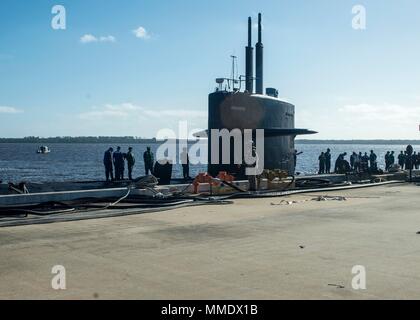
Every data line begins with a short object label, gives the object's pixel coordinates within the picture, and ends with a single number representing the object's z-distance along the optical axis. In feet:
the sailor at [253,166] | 59.36
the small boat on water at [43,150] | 413.65
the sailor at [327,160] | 112.39
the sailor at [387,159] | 122.01
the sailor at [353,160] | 100.04
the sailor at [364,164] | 95.74
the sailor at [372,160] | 104.97
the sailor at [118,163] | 74.23
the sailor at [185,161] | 78.99
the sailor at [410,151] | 87.61
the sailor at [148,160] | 78.59
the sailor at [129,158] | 79.82
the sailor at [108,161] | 73.77
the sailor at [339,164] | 99.19
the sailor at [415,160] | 113.95
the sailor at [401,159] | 117.79
